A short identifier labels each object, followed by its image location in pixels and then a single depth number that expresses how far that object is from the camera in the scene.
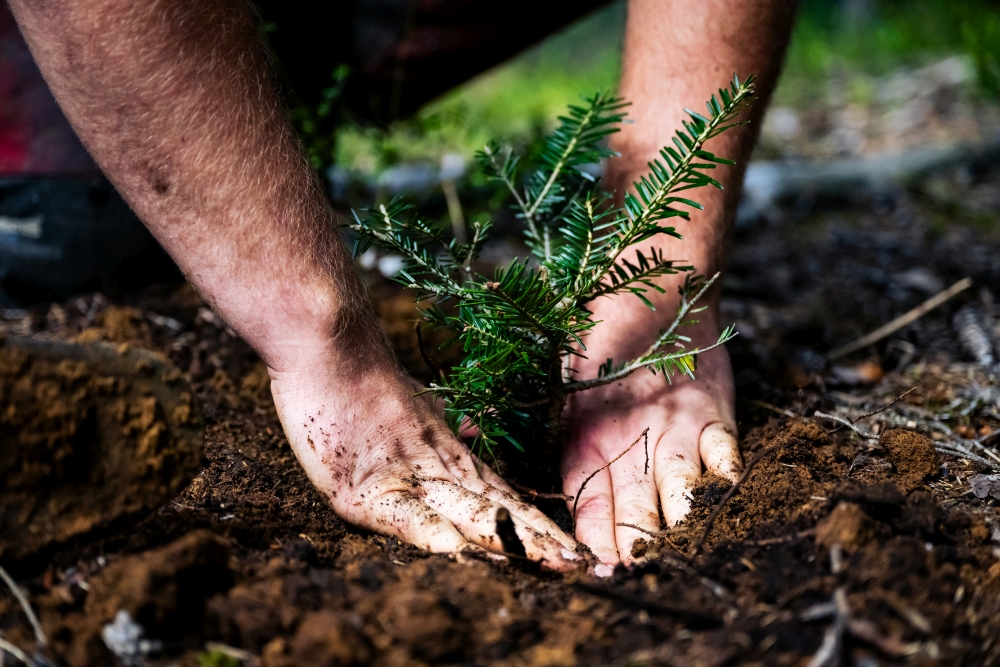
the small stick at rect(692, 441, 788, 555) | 0.83
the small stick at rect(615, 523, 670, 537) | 0.85
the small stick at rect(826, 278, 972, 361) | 1.06
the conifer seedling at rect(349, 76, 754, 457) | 0.84
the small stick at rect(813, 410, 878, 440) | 0.91
